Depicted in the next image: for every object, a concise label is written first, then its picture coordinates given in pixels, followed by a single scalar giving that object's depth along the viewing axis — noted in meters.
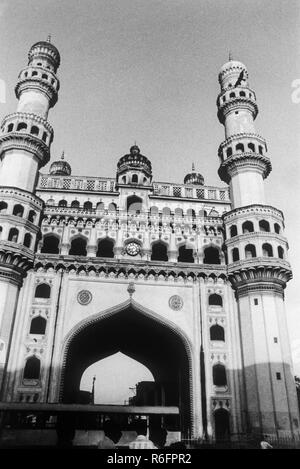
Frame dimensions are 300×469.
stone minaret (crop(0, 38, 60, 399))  26.05
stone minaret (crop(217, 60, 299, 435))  24.30
